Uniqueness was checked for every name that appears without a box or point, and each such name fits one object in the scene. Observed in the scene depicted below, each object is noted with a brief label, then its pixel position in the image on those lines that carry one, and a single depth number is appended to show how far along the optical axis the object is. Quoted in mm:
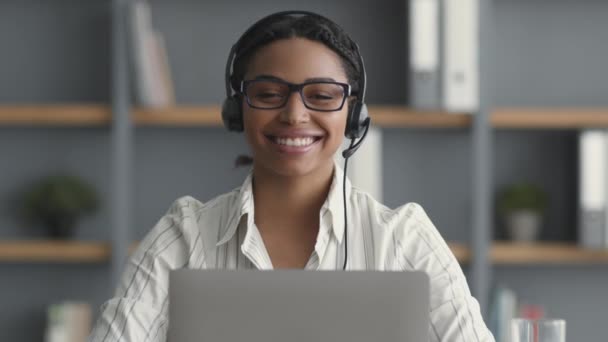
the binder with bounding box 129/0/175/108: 5135
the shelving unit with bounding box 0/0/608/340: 5186
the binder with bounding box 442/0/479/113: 5026
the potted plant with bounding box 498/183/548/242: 5353
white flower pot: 5350
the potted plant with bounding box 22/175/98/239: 5435
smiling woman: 2586
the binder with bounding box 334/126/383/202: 5104
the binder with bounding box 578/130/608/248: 5043
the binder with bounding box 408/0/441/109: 5060
